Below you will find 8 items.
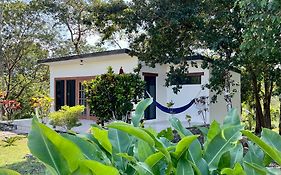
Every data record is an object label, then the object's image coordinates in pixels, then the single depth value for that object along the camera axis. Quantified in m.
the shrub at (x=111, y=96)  7.83
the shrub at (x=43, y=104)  11.08
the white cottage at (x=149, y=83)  11.60
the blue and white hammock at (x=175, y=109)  11.11
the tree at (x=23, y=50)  15.77
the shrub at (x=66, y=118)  9.52
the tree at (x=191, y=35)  8.10
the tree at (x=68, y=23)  16.41
